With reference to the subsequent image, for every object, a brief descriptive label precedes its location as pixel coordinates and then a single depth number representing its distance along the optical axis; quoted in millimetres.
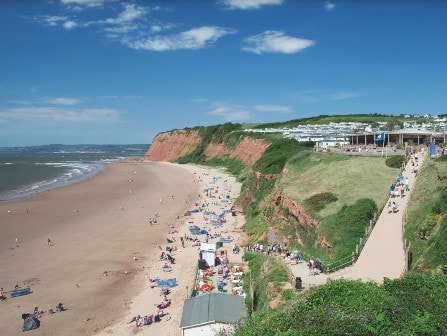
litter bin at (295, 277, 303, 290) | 18197
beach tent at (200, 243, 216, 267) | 27781
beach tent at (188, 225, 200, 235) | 37125
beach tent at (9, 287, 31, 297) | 24520
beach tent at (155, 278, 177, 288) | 25703
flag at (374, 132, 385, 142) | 45031
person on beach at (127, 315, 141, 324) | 21422
